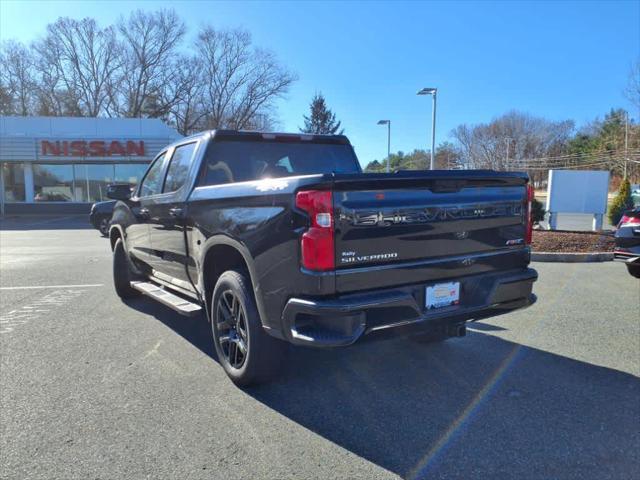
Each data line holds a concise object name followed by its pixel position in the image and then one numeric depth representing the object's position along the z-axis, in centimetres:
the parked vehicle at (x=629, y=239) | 658
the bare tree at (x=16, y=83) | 4775
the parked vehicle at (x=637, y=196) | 2476
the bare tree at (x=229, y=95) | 4650
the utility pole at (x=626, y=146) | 4283
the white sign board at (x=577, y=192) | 1296
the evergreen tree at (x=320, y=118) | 5974
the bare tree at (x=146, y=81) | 4716
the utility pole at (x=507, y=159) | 4776
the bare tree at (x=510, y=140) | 5100
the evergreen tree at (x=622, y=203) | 1470
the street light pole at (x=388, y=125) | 2680
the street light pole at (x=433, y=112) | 1875
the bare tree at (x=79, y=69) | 4766
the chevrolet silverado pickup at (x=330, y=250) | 275
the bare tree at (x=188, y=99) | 4697
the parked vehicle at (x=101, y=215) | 1479
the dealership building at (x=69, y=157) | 2464
